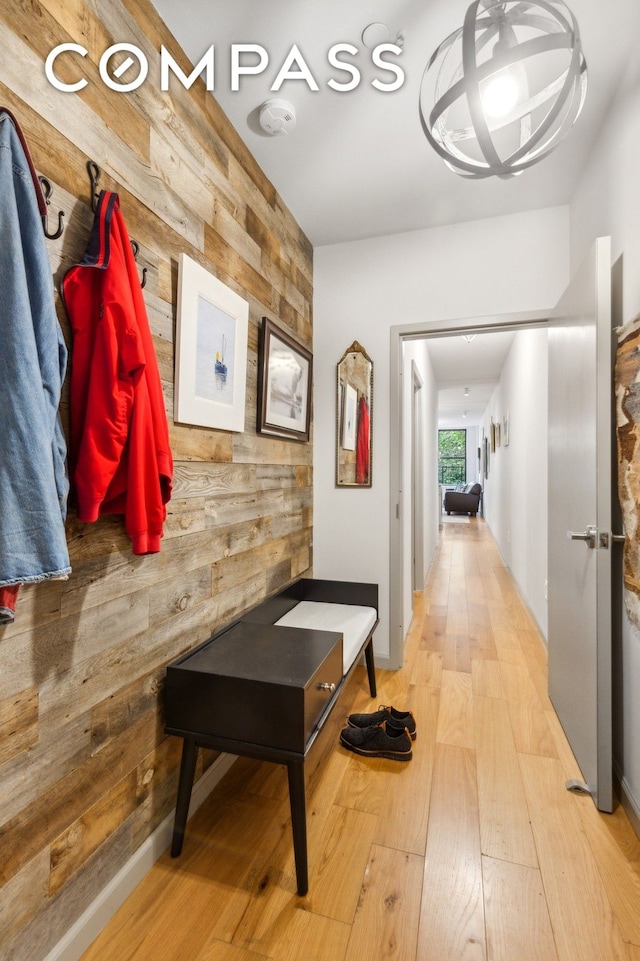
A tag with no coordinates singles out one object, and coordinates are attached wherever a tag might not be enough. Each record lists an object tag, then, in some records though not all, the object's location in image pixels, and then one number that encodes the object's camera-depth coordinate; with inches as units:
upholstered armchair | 442.9
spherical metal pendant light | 39.1
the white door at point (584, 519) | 63.1
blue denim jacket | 33.0
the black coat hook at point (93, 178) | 45.4
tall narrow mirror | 111.1
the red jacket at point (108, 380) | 42.4
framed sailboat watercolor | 59.6
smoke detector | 70.5
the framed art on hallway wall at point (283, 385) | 84.0
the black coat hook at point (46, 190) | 40.3
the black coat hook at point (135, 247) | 51.7
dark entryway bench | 50.9
